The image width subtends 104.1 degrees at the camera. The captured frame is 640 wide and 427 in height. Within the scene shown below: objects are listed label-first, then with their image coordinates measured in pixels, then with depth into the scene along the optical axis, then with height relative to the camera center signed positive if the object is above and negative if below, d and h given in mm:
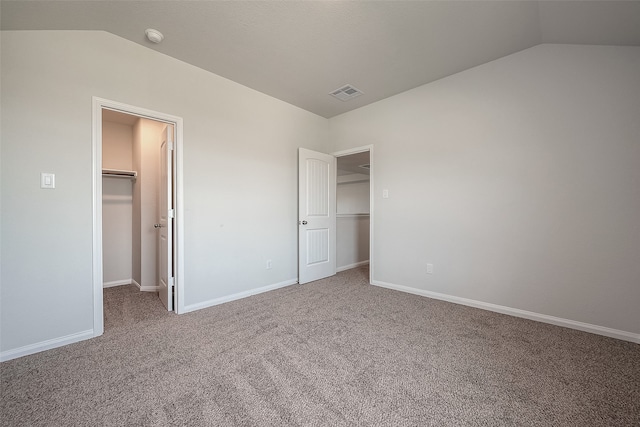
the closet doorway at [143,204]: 2631 +54
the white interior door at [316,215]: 3689 -104
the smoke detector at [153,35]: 2152 +1520
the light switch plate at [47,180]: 1929 +212
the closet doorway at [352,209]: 4613 -5
